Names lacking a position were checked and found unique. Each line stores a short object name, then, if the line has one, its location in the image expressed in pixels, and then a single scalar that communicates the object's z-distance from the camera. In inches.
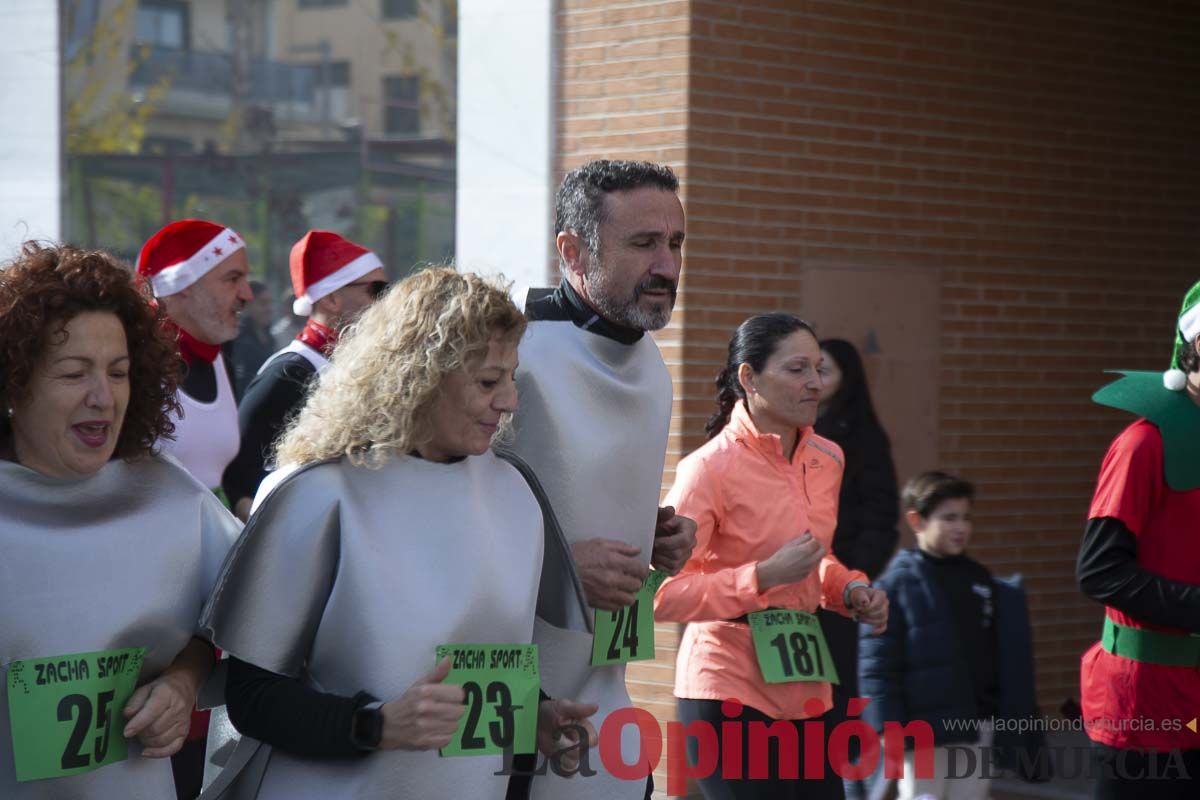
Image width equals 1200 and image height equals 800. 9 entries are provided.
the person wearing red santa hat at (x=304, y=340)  201.6
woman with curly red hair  110.2
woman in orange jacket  177.5
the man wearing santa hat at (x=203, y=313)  194.7
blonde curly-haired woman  112.1
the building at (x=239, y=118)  353.1
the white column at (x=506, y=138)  294.0
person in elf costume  166.2
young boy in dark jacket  219.5
